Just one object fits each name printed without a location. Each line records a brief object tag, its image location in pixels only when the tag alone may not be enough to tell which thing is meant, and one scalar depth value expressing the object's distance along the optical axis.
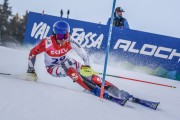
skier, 11.30
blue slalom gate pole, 10.32
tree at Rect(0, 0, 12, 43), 69.25
